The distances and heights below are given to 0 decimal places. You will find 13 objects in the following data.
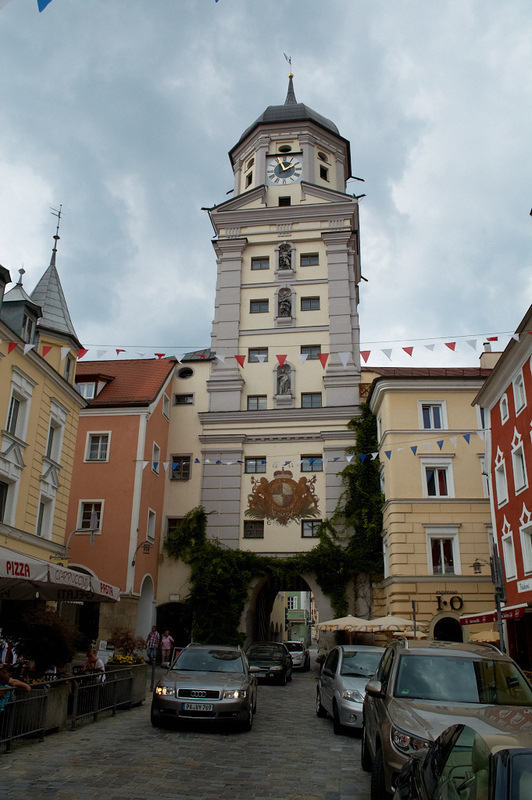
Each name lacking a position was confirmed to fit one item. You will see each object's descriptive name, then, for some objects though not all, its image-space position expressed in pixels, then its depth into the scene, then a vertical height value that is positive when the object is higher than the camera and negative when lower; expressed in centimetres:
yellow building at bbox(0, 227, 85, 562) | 2023 +683
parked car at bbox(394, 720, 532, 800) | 318 -60
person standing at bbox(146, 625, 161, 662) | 2700 +6
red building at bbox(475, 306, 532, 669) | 2047 +537
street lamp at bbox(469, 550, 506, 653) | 1561 +149
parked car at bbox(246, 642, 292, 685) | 2419 -57
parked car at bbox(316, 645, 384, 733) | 1262 -69
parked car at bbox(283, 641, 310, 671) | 3478 -51
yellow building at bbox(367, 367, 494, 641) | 2638 +557
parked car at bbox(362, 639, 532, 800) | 637 -48
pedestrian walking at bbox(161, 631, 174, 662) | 2620 -15
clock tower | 3297 +1547
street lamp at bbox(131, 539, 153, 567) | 2964 +394
